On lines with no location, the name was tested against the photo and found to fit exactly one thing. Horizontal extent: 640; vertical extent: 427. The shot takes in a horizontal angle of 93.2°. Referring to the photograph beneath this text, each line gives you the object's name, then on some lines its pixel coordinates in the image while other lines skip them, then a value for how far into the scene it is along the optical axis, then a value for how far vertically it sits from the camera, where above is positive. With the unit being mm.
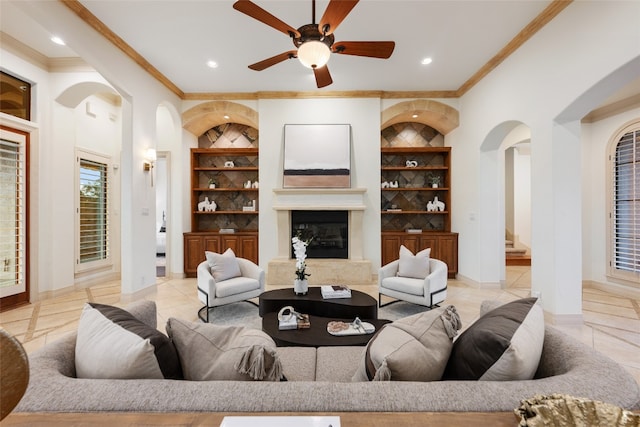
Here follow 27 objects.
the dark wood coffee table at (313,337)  2213 -944
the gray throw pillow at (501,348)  1046 -492
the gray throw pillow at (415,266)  3980 -687
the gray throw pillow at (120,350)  1062 -496
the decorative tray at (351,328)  2344 -910
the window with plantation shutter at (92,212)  5035 +46
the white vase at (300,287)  3557 -857
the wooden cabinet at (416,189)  6078 +492
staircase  7203 -1028
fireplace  5387 -409
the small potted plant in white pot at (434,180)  6145 +700
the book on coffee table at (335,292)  3395 -890
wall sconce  4633 +852
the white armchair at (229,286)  3594 -895
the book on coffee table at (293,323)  2515 -918
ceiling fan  2375 +1605
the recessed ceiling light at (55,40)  3791 +2230
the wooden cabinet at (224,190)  6184 +498
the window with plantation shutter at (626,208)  4605 +91
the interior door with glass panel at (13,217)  4012 -31
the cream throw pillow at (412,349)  1102 -529
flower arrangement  3572 -513
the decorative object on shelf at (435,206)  6152 +161
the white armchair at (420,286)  3662 -912
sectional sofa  918 -566
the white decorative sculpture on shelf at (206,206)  6254 +173
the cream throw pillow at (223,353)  1105 -534
